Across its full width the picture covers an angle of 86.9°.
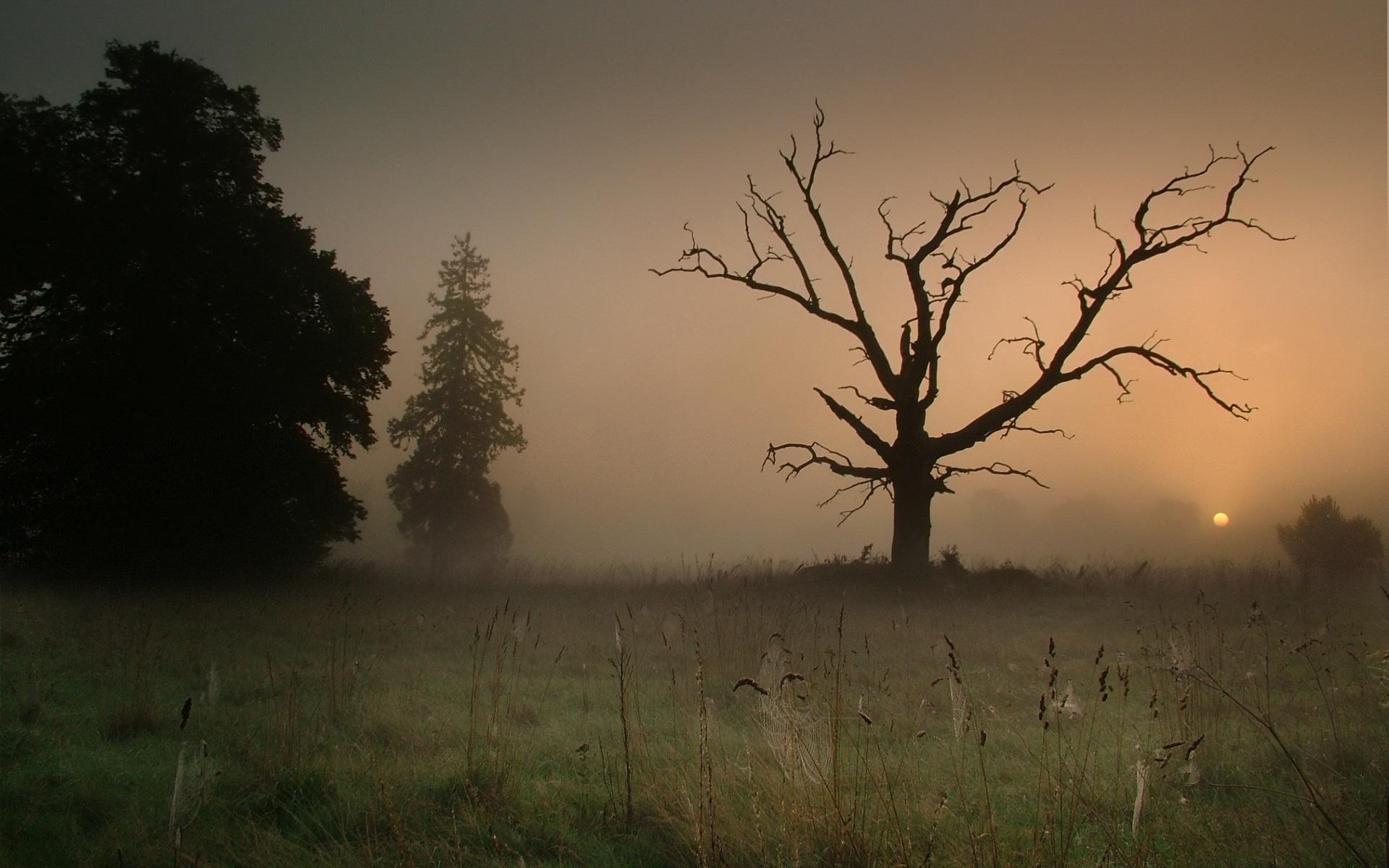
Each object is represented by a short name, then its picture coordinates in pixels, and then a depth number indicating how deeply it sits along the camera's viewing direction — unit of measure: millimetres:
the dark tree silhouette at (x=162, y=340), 14977
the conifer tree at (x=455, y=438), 31000
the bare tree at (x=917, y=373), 16250
